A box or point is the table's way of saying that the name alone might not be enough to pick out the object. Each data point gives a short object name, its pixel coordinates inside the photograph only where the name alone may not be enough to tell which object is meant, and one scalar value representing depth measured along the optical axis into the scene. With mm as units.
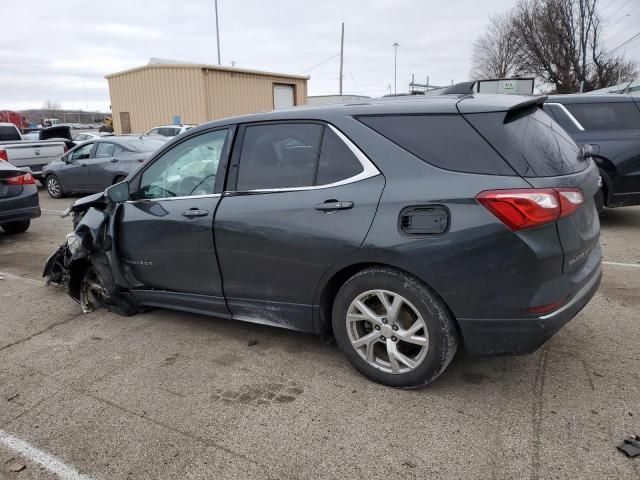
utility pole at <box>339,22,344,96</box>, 44594
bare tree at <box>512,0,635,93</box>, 41500
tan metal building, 20859
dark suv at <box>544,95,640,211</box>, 6727
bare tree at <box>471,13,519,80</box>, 50062
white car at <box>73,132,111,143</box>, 23692
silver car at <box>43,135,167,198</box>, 11203
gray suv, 2582
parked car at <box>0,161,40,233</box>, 7285
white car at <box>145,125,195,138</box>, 17219
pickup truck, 12777
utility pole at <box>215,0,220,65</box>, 33312
